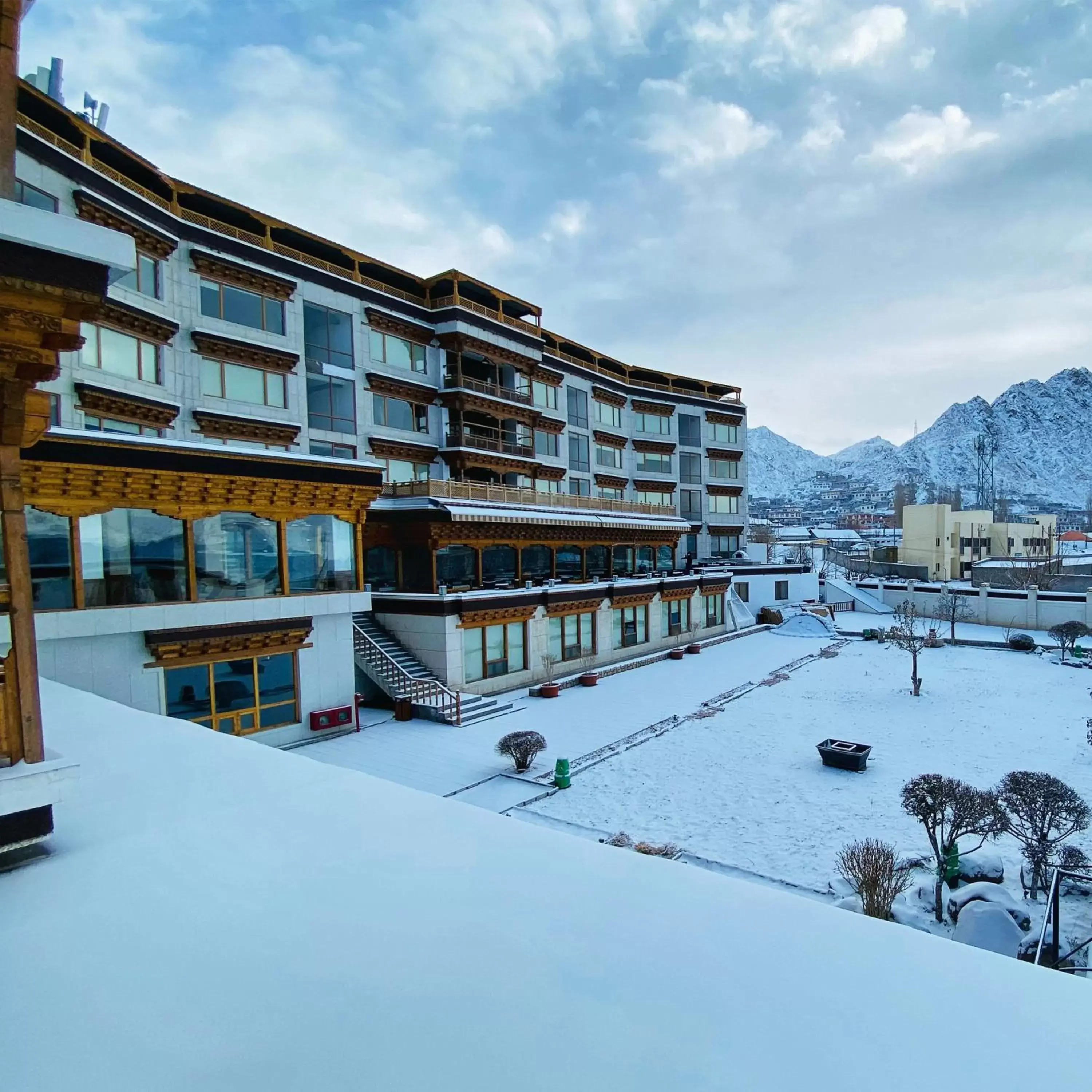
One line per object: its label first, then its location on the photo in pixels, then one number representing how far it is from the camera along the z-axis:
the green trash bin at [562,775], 13.83
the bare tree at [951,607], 39.16
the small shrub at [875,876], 8.54
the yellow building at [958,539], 63.06
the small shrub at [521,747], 14.53
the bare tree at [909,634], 23.05
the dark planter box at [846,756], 14.60
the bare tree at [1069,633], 27.89
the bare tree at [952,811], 9.84
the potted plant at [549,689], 21.97
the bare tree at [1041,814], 9.69
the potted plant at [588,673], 23.91
